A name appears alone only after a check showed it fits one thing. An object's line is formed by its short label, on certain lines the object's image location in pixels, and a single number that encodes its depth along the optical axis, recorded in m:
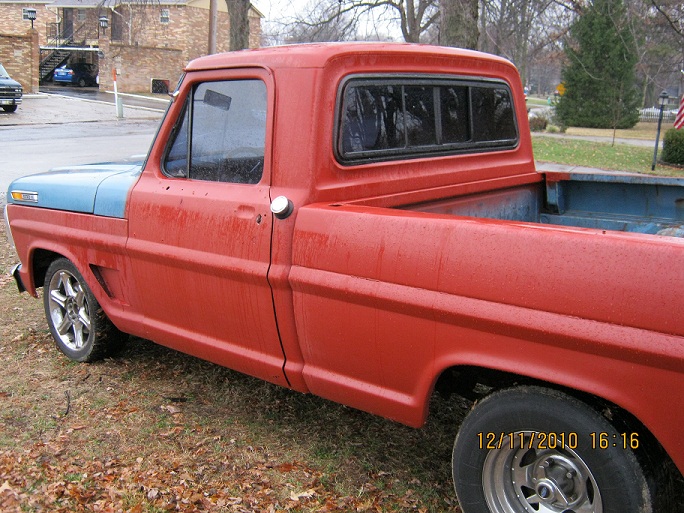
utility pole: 18.66
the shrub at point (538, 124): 32.75
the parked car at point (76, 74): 44.53
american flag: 21.26
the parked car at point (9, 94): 25.21
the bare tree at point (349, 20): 22.71
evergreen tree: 35.19
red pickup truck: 2.40
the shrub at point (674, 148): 20.08
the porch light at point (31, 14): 39.49
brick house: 40.88
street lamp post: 19.87
